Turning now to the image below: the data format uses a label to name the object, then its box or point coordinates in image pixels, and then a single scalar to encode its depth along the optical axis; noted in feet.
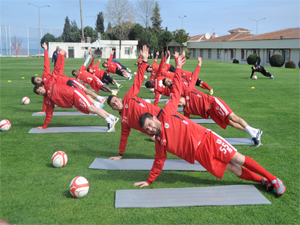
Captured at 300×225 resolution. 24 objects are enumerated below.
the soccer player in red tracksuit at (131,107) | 18.07
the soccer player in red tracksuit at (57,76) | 30.60
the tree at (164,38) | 223.51
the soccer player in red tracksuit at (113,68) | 56.85
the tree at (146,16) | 244.01
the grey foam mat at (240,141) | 23.53
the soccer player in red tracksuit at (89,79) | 44.47
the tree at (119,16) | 217.97
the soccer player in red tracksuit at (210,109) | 22.18
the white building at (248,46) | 135.85
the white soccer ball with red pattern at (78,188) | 15.10
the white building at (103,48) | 201.16
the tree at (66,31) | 325.87
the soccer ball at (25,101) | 41.88
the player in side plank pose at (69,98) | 26.53
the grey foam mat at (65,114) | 35.73
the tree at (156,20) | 266.65
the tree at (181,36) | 212.84
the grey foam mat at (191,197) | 14.19
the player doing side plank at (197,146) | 14.42
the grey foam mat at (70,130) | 27.91
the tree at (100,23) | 298.56
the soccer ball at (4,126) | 28.36
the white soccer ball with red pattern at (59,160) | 19.32
